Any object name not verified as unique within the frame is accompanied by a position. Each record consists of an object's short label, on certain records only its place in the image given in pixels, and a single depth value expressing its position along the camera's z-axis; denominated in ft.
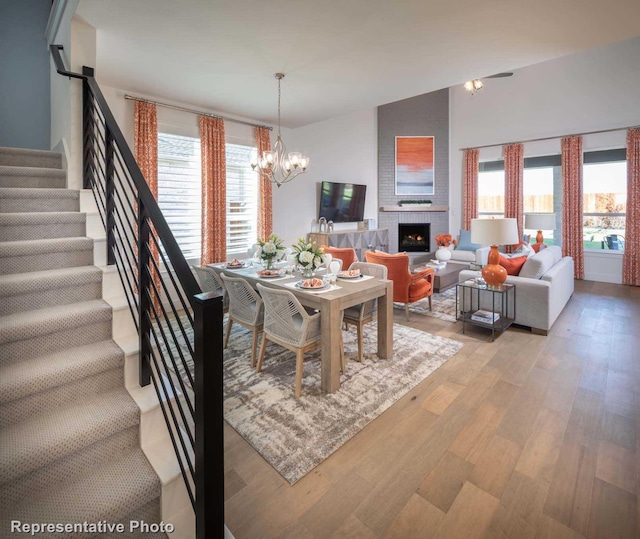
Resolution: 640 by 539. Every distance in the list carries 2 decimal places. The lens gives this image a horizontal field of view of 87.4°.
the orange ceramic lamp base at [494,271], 12.24
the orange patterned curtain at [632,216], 19.98
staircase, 3.87
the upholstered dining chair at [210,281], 11.47
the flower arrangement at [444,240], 21.19
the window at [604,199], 21.33
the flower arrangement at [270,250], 11.83
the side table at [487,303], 12.46
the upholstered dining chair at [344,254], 16.11
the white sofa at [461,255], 22.94
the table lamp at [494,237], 11.58
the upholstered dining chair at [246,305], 10.16
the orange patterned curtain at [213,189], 16.75
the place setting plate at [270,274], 11.12
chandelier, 13.71
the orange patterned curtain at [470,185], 26.58
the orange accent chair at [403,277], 13.74
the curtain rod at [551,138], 20.40
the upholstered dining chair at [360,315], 10.39
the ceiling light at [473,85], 18.35
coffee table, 18.31
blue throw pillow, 24.34
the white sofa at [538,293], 12.54
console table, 21.74
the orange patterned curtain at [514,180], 24.27
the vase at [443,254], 20.35
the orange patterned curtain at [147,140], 14.58
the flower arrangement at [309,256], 10.15
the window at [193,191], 16.02
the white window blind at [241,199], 18.38
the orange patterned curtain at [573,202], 21.97
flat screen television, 22.94
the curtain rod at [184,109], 14.50
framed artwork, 27.25
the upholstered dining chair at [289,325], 8.48
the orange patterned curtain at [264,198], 19.12
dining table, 8.57
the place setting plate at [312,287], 9.40
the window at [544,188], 23.53
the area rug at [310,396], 6.77
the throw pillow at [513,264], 13.75
